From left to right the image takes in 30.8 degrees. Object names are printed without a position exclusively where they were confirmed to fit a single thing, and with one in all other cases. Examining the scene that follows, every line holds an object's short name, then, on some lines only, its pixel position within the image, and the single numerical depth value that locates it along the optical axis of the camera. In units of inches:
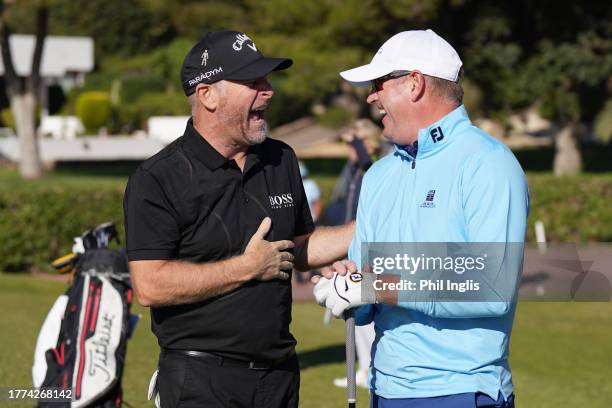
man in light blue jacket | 147.4
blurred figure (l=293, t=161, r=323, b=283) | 536.4
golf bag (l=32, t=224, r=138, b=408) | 274.7
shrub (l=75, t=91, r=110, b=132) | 1968.5
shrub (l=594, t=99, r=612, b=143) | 1262.3
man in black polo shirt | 169.2
